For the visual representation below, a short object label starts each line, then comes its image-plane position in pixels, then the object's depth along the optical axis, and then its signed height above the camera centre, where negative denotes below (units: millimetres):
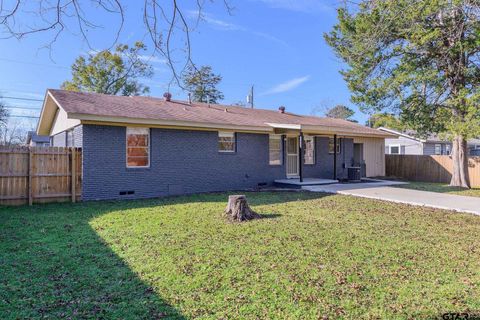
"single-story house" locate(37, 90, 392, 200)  10859 +787
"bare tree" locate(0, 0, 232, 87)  2809 +1256
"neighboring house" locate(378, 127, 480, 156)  28375 +1535
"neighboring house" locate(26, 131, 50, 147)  25861 +1865
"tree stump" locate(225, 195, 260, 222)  7582 -1043
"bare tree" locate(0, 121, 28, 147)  32688 +3110
